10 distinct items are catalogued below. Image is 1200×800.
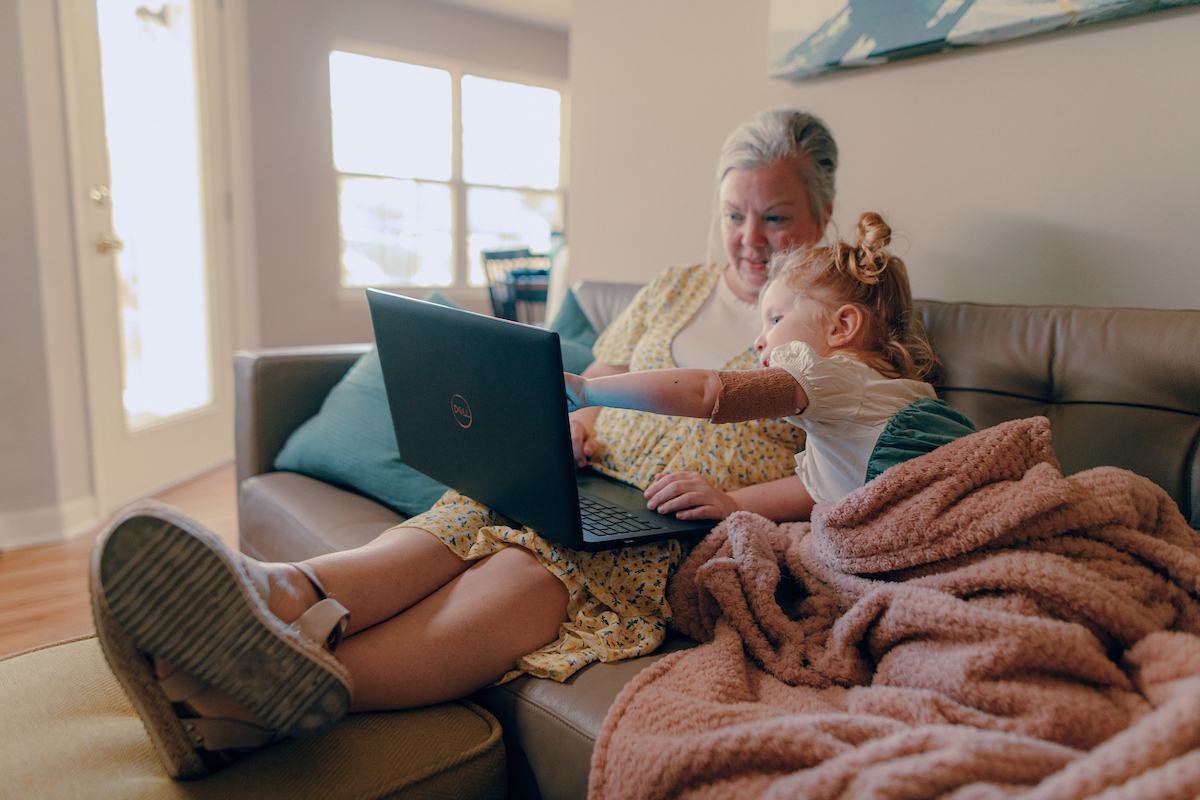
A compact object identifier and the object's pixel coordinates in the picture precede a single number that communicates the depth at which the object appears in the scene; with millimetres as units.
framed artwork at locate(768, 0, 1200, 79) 1205
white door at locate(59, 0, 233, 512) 2490
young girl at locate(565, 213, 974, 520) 833
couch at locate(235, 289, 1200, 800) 820
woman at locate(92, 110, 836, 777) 670
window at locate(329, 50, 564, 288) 4664
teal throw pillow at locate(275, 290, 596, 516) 1416
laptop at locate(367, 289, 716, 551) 781
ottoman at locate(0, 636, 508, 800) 702
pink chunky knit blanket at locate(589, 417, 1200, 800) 533
